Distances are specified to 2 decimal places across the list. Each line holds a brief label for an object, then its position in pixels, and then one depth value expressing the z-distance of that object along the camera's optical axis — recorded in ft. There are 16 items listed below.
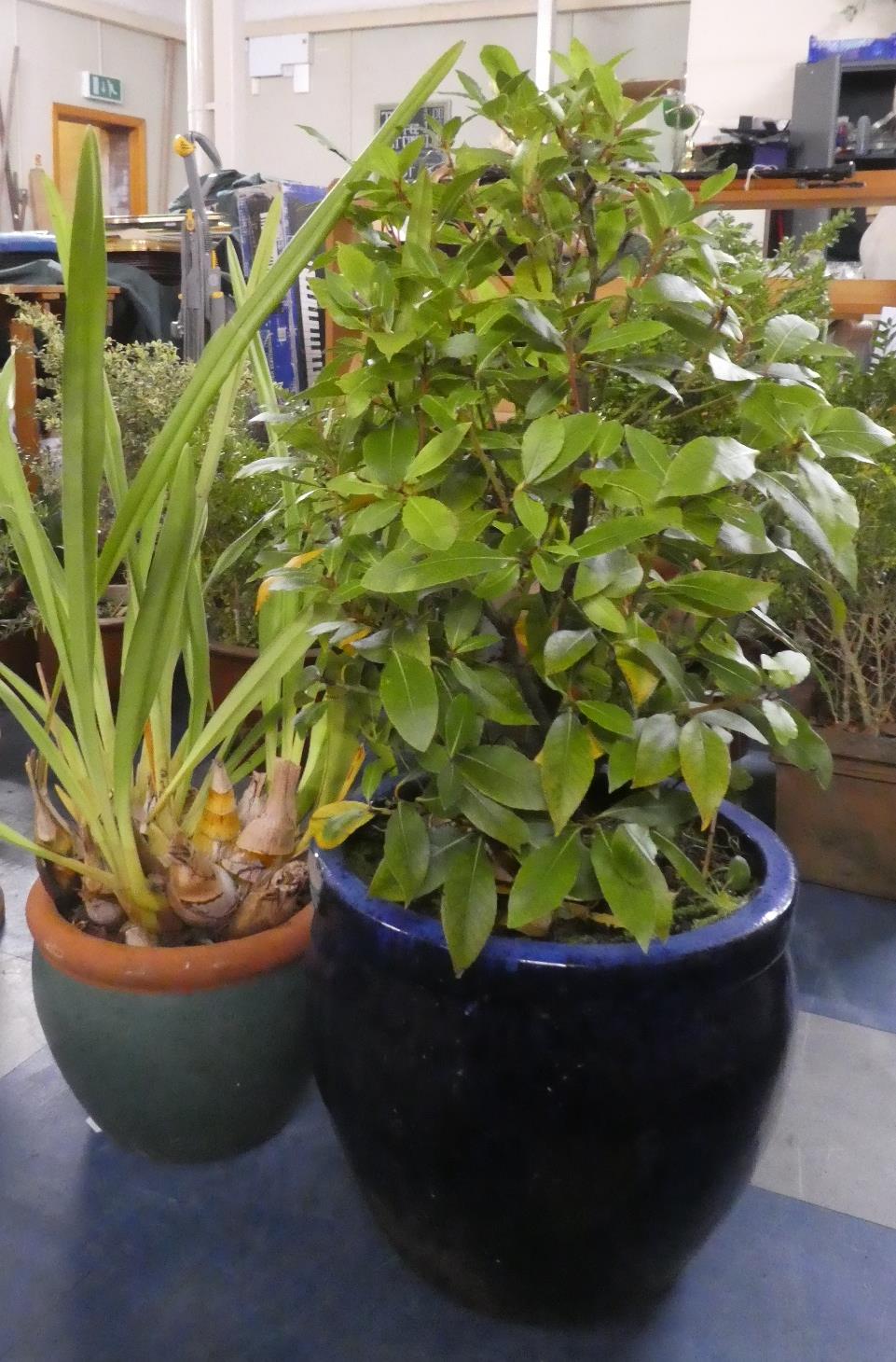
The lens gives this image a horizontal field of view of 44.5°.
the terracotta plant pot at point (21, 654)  8.02
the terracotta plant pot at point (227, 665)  7.04
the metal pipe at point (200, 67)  23.82
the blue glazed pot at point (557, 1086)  2.59
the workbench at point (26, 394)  8.36
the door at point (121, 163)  28.68
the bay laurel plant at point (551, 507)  2.33
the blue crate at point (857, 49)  15.02
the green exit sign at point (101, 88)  27.53
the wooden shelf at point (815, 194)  9.30
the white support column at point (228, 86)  23.71
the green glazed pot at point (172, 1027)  3.45
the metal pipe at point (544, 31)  22.91
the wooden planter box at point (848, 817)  5.81
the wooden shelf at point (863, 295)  8.49
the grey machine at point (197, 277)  9.87
